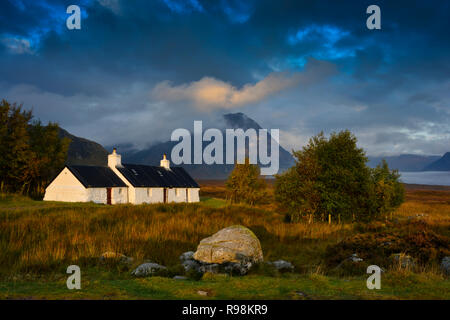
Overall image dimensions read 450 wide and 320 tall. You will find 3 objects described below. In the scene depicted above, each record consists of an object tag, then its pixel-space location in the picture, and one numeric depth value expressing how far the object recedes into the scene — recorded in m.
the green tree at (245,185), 54.41
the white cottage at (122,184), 43.81
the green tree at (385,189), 26.58
